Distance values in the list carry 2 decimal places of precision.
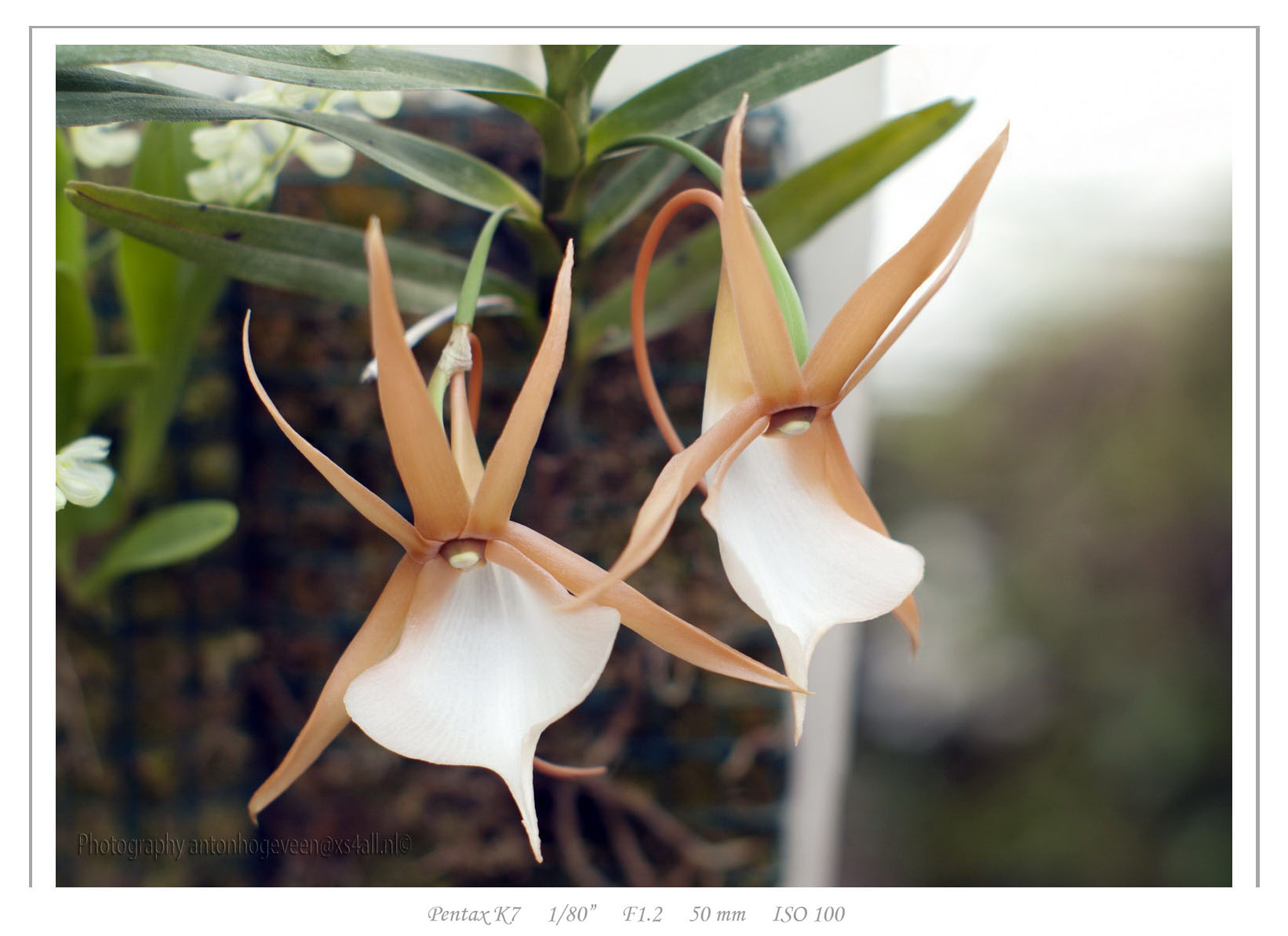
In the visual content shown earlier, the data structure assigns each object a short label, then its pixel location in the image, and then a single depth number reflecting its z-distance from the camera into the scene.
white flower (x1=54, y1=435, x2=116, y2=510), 0.39
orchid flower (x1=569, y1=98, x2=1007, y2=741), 0.26
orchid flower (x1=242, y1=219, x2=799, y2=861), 0.26
